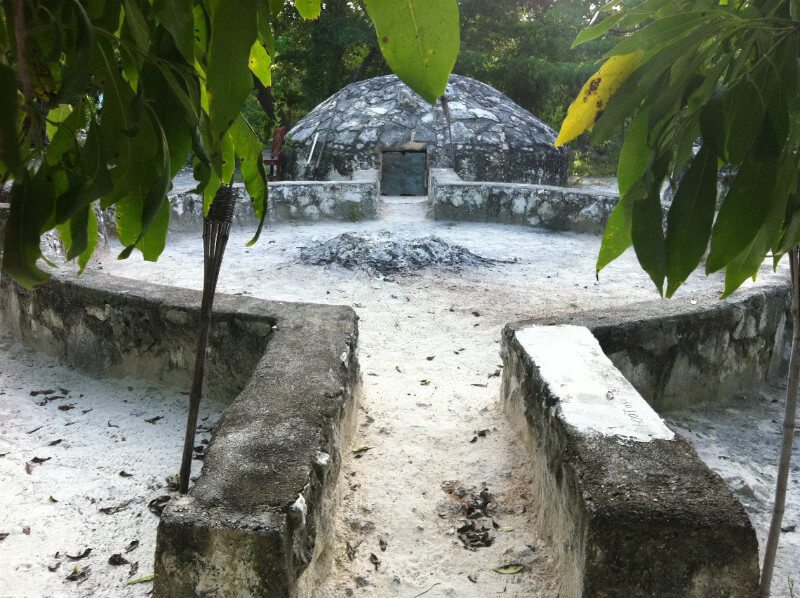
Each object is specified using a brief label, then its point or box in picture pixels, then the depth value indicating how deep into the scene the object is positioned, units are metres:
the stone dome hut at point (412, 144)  11.62
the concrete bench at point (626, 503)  1.58
